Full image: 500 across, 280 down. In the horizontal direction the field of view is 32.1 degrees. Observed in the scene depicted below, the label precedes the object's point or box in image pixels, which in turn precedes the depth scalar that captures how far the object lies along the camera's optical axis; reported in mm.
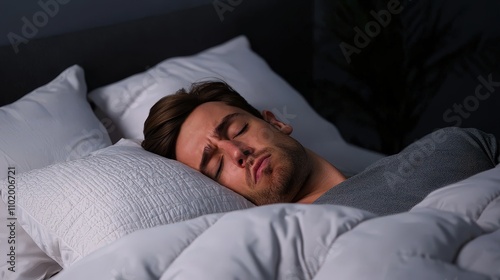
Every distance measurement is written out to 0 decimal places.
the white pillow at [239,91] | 2693
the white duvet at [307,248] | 1459
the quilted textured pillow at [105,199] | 1946
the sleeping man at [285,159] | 2188
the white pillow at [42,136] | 2125
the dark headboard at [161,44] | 2607
